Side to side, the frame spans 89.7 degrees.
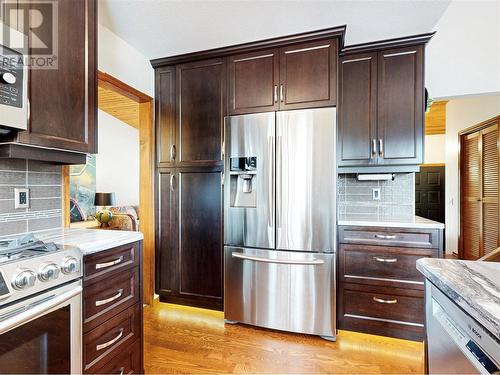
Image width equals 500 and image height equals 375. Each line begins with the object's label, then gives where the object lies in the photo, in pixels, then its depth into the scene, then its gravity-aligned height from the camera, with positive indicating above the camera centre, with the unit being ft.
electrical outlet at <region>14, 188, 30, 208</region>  4.62 -0.19
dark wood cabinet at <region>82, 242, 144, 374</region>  4.02 -2.17
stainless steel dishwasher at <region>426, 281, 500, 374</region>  1.88 -1.34
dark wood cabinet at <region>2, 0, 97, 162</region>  3.83 +1.61
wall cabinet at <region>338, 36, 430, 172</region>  7.09 +2.40
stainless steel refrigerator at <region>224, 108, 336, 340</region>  6.52 -0.88
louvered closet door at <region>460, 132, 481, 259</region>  12.16 -0.46
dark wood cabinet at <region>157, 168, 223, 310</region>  7.89 -1.62
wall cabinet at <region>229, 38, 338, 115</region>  6.72 +3.11
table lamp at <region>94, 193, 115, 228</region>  16.07 -0.78
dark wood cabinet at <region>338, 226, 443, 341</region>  6.41 -2.38
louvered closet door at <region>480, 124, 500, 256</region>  10.65 +0.05
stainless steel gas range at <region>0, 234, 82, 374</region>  2.92 -1.52
